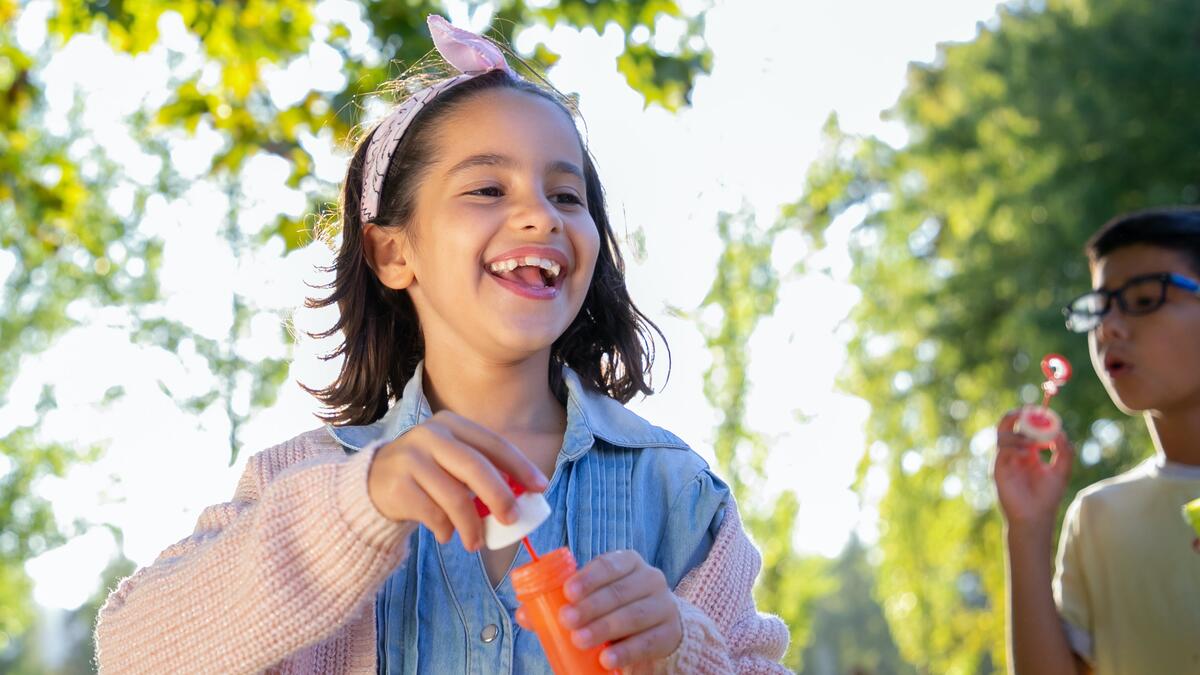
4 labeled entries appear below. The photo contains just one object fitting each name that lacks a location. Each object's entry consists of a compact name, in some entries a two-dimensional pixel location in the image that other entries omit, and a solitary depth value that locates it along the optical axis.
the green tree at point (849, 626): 51.75
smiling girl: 1.53
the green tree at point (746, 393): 10.11
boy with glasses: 2.93
